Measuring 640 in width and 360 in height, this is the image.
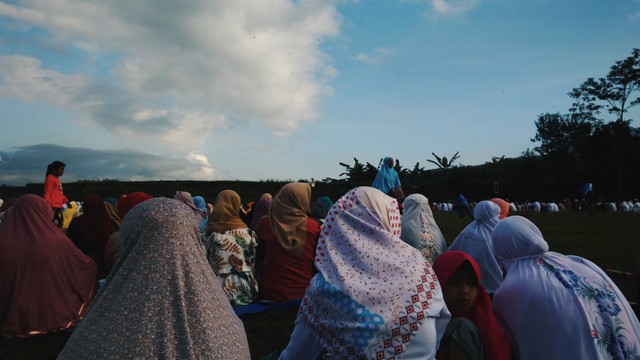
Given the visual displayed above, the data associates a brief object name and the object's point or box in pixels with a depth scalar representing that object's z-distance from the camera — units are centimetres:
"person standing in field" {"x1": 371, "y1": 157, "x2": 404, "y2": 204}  1151
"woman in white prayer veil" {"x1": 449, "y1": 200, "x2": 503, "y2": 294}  530
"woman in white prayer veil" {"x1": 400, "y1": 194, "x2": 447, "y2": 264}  585
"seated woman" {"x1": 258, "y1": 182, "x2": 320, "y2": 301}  557
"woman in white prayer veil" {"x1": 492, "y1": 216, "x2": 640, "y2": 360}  252
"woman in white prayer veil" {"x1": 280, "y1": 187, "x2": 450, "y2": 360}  219
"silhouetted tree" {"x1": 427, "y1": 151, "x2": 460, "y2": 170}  4228
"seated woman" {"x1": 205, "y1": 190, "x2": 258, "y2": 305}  586
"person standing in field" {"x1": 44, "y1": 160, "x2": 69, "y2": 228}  966
